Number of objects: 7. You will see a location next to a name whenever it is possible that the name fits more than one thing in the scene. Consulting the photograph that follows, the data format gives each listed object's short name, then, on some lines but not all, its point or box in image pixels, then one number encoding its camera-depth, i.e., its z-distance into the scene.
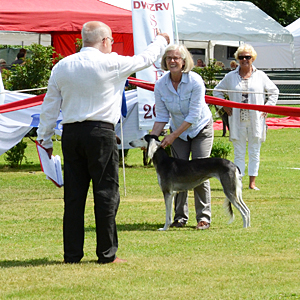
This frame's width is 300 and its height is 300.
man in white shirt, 9.56
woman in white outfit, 17.68
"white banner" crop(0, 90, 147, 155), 21.44
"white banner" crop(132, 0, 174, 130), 18.55
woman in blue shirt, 12.60
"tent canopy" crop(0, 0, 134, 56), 33.03
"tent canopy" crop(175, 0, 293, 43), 47.25
